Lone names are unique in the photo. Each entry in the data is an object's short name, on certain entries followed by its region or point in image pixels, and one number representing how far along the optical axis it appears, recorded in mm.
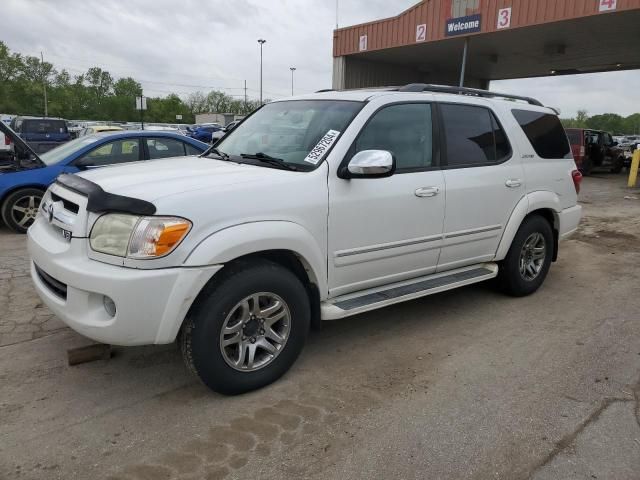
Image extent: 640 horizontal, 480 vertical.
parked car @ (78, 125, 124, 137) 17378
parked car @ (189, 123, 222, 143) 31678
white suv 2707
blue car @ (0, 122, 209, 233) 6973
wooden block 3391
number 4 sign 12535
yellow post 16188
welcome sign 15461
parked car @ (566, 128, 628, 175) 17891
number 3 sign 14656
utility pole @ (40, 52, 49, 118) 72812
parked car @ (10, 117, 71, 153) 19484
